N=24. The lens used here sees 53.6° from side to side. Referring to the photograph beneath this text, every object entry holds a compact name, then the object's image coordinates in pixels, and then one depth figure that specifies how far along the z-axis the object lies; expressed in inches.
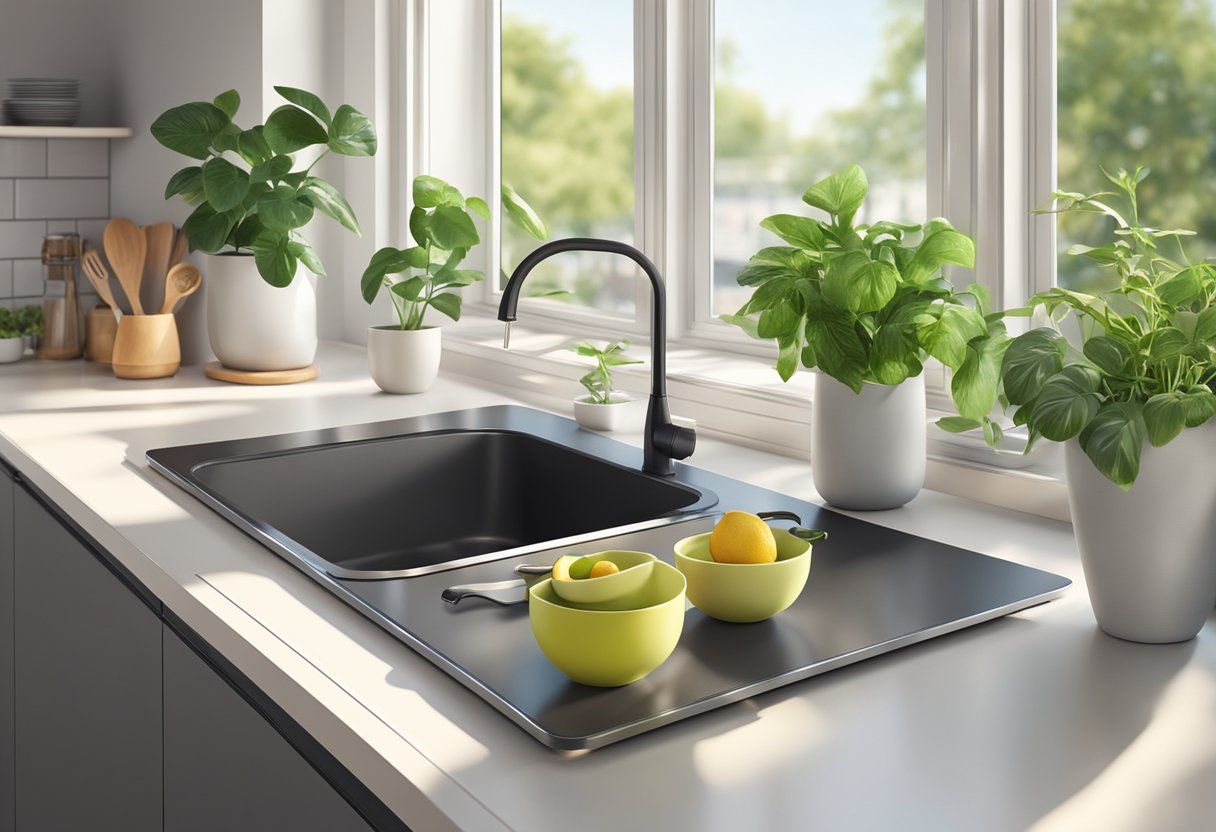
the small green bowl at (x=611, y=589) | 34.9
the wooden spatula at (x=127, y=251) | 102.0
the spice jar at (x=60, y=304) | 103.3
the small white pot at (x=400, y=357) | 85.4
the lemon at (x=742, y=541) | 39.7
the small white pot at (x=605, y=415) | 72.4
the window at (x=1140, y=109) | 53.6
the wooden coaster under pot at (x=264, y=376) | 89.9
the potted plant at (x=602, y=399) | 72.3
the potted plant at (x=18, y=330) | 100.8
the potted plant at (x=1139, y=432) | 36.4
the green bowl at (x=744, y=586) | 38.9
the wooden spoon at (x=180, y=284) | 98.7
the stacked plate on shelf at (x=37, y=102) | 108.1
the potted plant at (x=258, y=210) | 84.2
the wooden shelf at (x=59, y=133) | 105.2
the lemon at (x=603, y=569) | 36.1
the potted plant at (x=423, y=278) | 82.7
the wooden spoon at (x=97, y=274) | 101.3
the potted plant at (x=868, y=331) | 48.8
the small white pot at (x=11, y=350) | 100.6
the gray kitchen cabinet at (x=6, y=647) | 70.6
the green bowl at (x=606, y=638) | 33.5
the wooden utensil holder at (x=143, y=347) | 92.8
